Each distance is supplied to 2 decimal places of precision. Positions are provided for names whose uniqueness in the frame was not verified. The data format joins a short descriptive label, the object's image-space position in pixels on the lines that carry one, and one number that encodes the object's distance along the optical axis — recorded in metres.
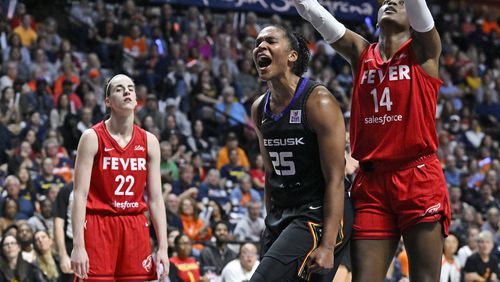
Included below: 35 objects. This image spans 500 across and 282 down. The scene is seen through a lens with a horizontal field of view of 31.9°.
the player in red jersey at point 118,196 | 6.09
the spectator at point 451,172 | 16.16
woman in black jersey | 4.87
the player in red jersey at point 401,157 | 4.96
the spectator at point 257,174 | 14.38
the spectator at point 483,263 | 11.89
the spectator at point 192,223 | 12.17
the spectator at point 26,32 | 15.57
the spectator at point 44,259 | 9.80
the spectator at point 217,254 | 11.07
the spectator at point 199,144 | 15.02
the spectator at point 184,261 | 10.53
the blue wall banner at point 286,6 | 18.64
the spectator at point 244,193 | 13.63
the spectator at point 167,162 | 13.48
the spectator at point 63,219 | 8.55
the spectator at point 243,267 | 10.34
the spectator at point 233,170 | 14.34
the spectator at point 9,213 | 10.91
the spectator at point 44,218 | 10.95
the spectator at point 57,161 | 12.48
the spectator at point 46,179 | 11.95
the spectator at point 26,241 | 9.97
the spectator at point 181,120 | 15.20
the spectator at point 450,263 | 11.80
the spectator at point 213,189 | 13.38
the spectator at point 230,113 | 16.09
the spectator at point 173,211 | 11.91
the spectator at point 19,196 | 11.32
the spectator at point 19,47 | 14.79
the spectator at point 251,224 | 12.50
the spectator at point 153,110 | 14.70
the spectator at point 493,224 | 13.97
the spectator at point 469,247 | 12.20
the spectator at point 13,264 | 9.59
